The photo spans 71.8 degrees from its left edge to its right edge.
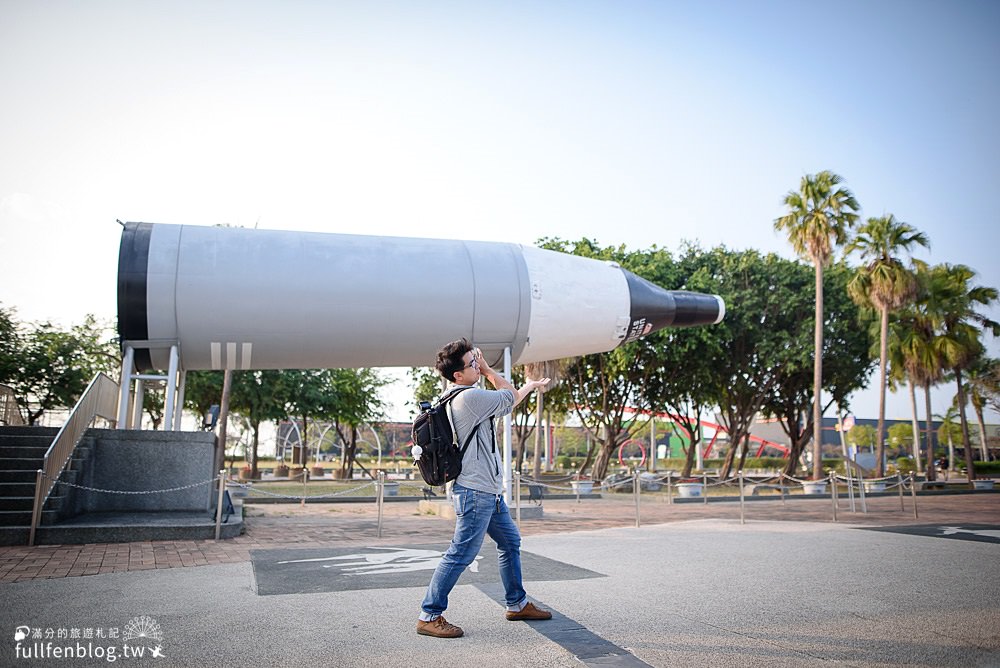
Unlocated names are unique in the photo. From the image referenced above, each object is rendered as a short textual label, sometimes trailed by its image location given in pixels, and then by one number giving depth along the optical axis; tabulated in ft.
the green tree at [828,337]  92.79
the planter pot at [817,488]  78.64
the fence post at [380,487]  32.66
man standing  13.14
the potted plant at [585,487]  80.32
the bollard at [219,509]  28.17
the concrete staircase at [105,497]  27.81
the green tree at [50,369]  75.20
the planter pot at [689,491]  75.93
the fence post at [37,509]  25.39
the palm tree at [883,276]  87.76
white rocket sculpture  31.83
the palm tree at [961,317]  108.27
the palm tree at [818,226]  83.10
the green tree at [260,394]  94.12
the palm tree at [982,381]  130.82
